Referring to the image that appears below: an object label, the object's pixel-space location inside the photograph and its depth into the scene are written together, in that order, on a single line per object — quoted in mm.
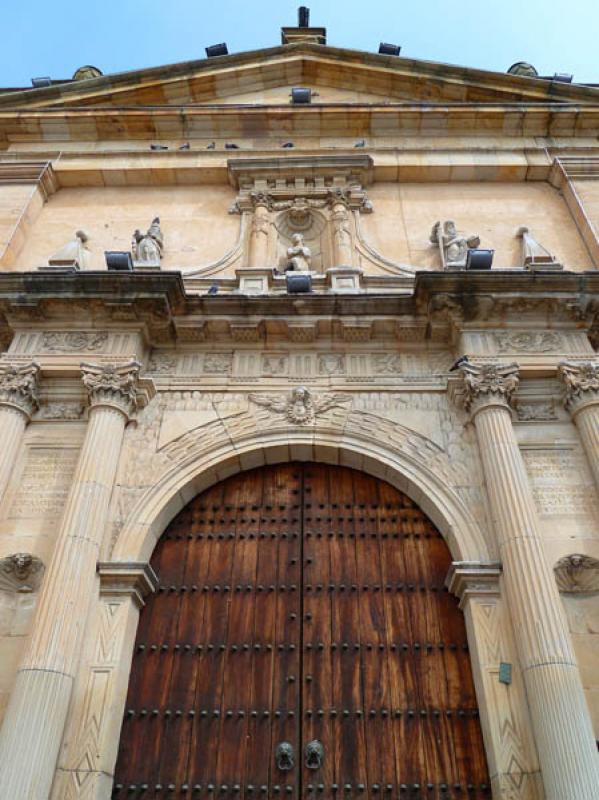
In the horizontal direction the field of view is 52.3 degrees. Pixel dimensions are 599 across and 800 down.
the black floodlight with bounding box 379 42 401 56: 12305
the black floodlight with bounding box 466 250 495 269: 7664
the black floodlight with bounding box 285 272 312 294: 7828
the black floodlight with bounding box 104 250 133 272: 7844
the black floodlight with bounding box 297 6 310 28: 12781
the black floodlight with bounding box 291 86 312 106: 10945
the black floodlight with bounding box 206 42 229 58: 12117
